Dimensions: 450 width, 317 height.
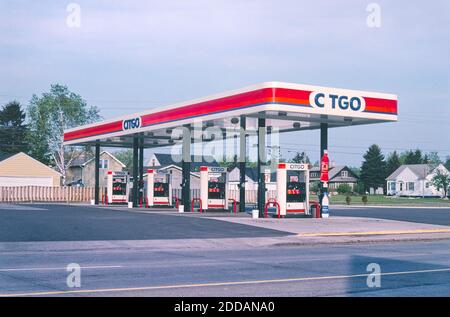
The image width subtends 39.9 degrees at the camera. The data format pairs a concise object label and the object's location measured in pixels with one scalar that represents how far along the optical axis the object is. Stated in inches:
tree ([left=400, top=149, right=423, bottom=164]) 5497.0
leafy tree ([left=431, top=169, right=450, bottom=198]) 3876.2
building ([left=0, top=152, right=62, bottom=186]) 2556.6
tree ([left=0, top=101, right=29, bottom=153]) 4016.5
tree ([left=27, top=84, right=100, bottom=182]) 2896.2
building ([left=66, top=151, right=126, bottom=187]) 3405.5
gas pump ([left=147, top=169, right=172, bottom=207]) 1670.8
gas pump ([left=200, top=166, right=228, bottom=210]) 1416.1
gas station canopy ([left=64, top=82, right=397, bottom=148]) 1109.7
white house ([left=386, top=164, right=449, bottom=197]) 4320.9
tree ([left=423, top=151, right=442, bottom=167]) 4313.2
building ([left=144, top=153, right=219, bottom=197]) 3314.5
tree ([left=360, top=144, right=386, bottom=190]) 4830.2
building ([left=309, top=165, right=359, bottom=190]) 5526.6
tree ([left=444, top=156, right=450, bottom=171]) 4691.2
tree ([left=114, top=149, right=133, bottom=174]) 6506.9
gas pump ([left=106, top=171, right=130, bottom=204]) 1910.7
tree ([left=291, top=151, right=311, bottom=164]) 4803.2
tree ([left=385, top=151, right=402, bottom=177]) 5073.8
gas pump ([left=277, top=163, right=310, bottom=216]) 1203.9
